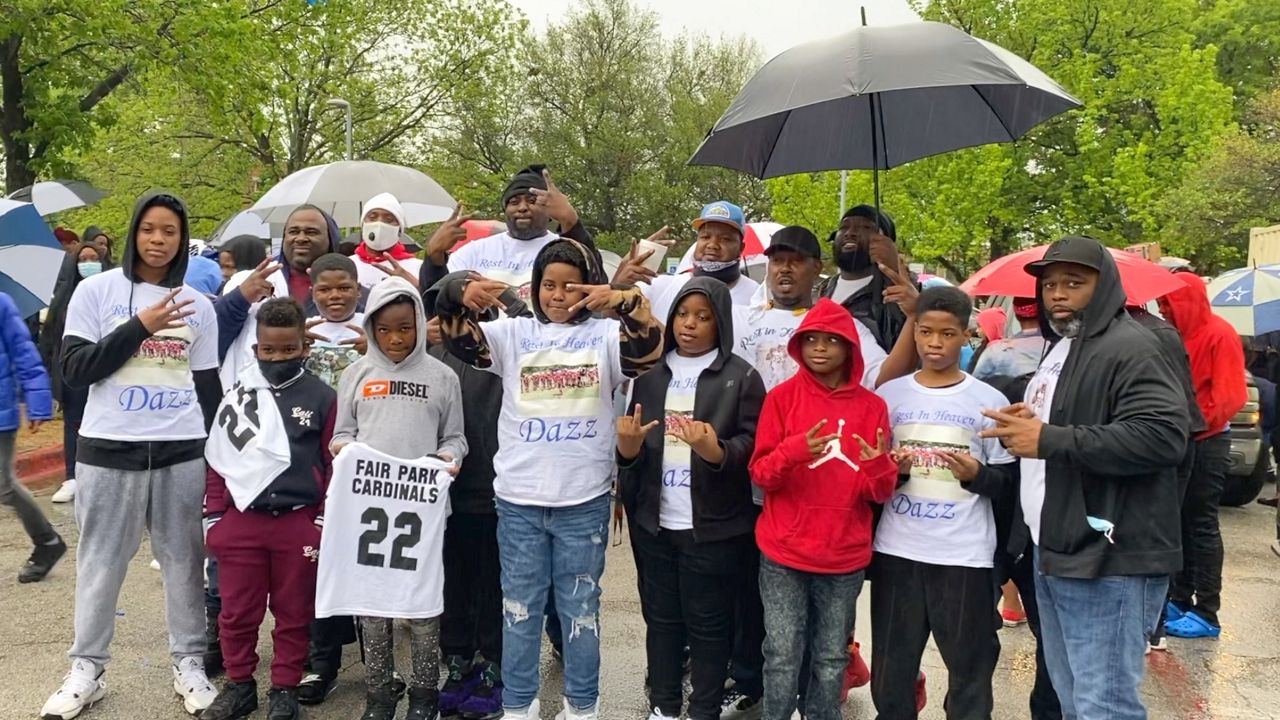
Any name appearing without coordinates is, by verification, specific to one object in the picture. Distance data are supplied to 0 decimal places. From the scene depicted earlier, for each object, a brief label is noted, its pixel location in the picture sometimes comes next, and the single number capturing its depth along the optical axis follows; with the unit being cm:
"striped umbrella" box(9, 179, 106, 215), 944
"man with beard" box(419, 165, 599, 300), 449
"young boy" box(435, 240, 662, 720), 367
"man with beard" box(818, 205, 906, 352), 423
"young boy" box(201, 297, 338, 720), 386
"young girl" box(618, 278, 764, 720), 364
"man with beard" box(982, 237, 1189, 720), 287
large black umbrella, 356
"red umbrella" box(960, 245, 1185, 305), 395
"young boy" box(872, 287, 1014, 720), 340
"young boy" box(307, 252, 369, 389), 435
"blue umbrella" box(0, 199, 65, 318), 782
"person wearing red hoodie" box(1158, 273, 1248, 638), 534
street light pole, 2089
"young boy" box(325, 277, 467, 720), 378
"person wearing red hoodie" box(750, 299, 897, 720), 341
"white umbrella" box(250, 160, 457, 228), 647
